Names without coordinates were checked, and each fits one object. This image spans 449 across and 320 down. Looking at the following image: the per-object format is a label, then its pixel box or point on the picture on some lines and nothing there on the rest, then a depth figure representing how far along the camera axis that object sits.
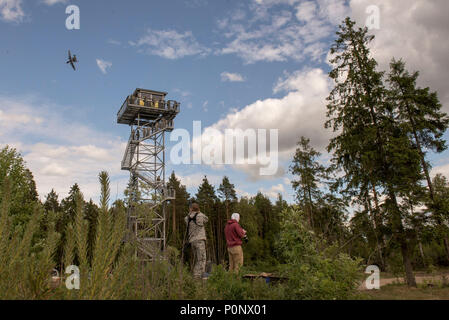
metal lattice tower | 30.50
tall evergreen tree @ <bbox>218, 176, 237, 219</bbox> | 51.56
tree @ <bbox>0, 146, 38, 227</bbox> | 23.83
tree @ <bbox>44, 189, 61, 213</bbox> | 47.39
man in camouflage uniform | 7.30
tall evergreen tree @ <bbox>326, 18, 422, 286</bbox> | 15.71
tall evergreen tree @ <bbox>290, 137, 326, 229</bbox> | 34.38
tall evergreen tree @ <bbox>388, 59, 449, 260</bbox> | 18.12
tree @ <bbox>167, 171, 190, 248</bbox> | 43.28
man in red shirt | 8.02
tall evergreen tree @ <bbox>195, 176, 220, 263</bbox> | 48.19
